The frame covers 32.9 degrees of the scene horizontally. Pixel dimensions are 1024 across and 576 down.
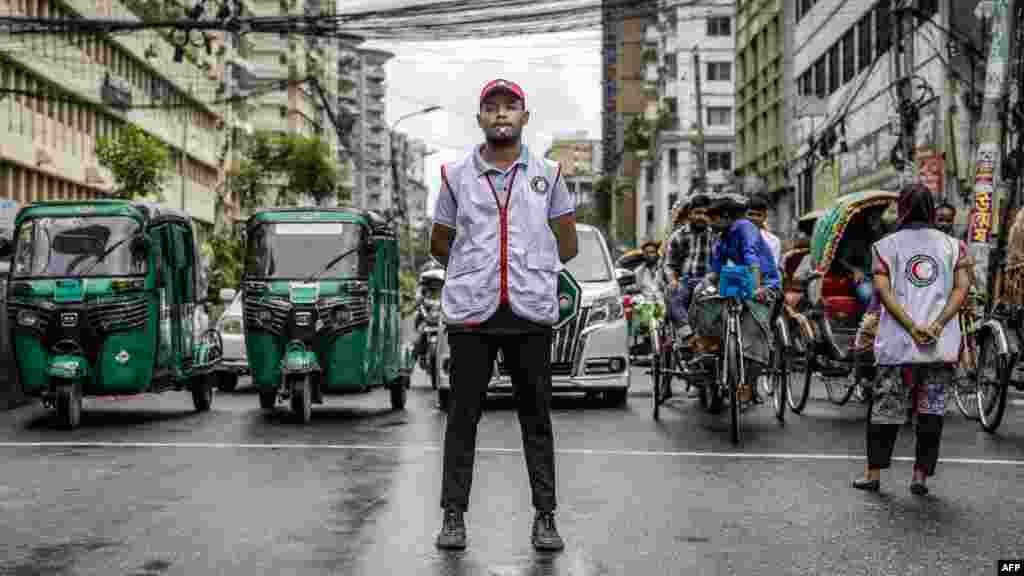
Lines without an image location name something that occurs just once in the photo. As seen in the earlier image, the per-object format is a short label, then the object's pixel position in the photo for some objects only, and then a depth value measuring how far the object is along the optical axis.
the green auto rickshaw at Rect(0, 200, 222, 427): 14.71
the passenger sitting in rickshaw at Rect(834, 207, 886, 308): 16.78
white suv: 16.53
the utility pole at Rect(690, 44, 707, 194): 54.19
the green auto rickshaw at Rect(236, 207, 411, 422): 15.43
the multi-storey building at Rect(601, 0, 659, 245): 152.38
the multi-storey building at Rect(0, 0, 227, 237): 49.34
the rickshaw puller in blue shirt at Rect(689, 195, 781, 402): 13.68
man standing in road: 7.14
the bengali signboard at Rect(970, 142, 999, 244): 19.22
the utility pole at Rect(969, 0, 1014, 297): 19.14
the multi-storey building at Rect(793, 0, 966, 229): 35.47
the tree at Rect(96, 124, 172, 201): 47.00
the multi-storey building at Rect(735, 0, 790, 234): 59.75
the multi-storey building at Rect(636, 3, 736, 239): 107.62
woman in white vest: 9.38
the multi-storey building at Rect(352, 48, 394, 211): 168.38
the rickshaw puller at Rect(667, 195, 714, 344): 15.06
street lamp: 74.68
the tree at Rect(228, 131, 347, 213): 74.06
